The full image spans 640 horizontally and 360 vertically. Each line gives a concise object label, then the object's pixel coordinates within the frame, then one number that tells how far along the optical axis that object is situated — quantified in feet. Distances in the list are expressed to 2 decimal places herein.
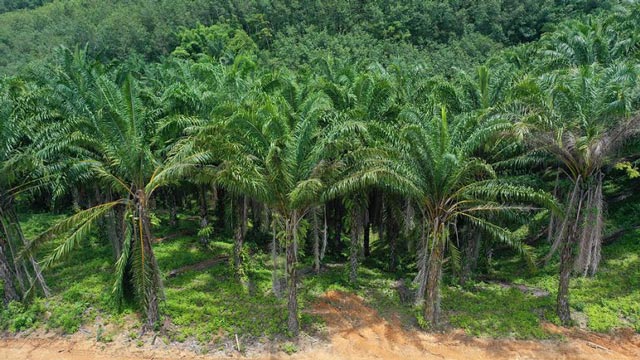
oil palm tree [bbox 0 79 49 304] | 38.65
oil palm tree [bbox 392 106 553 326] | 36.32
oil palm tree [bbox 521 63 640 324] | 37.35
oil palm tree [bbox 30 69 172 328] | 35.40
